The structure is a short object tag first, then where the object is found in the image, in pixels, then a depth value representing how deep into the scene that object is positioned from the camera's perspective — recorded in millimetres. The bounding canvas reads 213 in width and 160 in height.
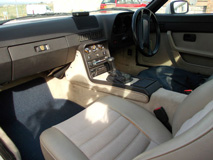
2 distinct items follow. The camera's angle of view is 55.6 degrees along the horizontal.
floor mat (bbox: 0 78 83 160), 1794
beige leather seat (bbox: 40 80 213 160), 1002
